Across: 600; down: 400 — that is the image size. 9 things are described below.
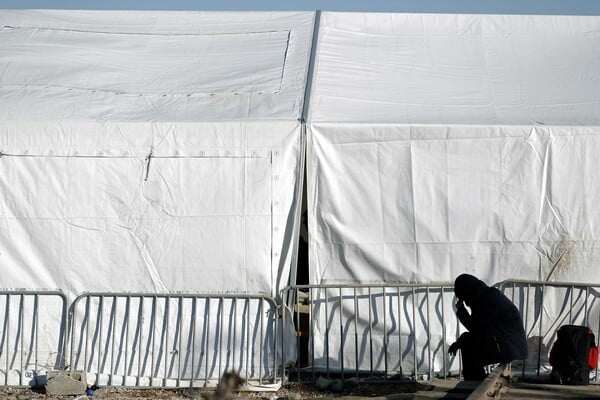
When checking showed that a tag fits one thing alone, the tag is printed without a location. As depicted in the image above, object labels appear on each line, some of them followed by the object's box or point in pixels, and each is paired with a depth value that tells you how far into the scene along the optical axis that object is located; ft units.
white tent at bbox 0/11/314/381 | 55.67
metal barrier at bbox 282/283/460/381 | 56.03
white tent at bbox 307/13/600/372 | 56.13
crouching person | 48.42
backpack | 50.01
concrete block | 53.26
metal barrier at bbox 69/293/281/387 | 55.47
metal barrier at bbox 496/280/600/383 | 56.44
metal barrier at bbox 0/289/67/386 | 55.67
